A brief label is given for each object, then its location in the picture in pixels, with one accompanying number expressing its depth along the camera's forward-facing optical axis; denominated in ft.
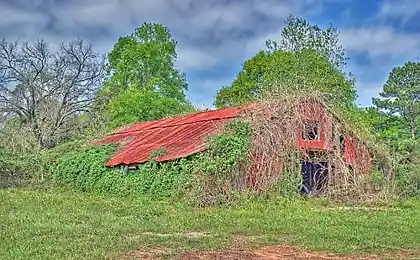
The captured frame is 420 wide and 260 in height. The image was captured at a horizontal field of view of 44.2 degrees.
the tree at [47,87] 111.24
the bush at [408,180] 64.44
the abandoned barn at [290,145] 57.47
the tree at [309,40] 124.77
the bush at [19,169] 76.74
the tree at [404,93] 122.93
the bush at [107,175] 57.67
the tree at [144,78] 112.88
